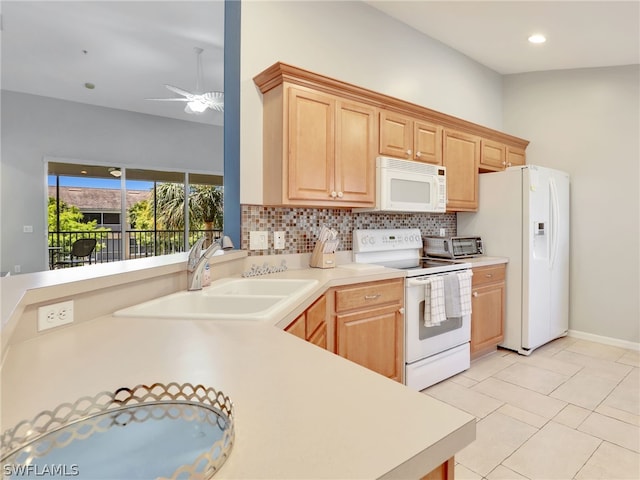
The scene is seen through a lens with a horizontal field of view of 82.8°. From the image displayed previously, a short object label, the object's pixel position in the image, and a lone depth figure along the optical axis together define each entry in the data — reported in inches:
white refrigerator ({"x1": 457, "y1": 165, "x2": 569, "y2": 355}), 130.1
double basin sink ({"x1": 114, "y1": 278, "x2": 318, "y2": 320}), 51.6
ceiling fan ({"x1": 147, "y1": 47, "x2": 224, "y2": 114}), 170.6
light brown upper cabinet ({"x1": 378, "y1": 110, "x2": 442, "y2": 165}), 108.4
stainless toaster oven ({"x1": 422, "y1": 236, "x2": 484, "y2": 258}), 127.8
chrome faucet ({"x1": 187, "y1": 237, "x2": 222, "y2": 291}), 68.0
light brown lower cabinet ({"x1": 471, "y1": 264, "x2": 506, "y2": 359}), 122.7
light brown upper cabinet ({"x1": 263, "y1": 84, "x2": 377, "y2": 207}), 89.5
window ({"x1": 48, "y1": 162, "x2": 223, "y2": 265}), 242.2
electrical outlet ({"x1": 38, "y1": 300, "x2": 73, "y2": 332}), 42.9
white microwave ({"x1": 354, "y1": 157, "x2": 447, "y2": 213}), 106.0
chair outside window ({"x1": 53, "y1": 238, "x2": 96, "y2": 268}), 243.8
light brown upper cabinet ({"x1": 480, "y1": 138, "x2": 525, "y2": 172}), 141.9
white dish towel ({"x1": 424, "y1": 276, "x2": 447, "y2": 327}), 101.7
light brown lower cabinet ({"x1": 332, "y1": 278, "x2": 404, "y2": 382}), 86.0
